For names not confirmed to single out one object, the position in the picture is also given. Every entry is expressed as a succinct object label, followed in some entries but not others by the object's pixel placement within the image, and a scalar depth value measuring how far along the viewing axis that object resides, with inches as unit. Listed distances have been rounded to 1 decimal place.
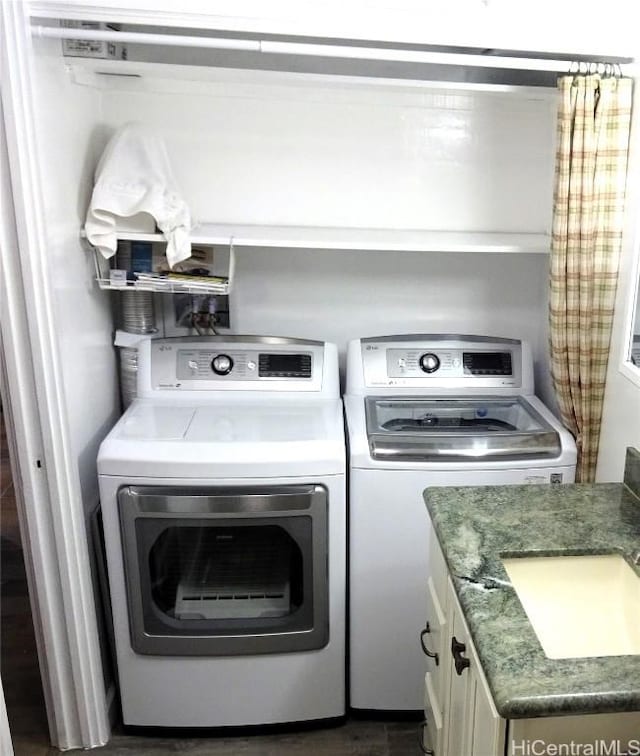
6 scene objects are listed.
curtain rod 66.2
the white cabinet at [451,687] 46.3
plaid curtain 71.7
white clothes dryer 73.9
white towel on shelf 79.2
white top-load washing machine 76.3
